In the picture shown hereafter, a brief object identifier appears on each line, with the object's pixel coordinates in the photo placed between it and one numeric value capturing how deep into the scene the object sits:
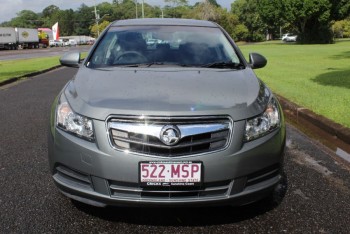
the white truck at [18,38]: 57.06
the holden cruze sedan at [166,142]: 2.55
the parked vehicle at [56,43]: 79.56
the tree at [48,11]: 164.75
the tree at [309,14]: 42.28
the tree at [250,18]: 86.44
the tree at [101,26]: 104.05
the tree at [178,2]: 113.12
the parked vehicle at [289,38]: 70.24
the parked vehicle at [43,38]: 72.06
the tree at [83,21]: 140.50
